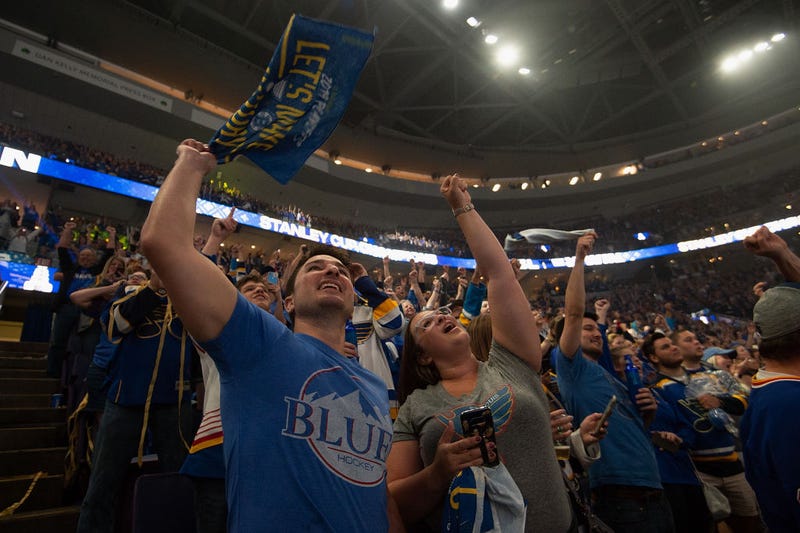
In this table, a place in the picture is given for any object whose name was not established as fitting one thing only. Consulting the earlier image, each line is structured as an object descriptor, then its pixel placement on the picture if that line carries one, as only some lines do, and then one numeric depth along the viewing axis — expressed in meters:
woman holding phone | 1.21
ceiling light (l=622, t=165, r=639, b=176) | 22.28
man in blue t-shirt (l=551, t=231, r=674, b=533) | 2.03
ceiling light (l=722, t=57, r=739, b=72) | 16.14
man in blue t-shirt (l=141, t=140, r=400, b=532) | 0.93
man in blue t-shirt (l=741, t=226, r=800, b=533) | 1.47
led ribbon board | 10.79
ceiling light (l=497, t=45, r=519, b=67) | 15.07
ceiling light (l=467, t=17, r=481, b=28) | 13.90
